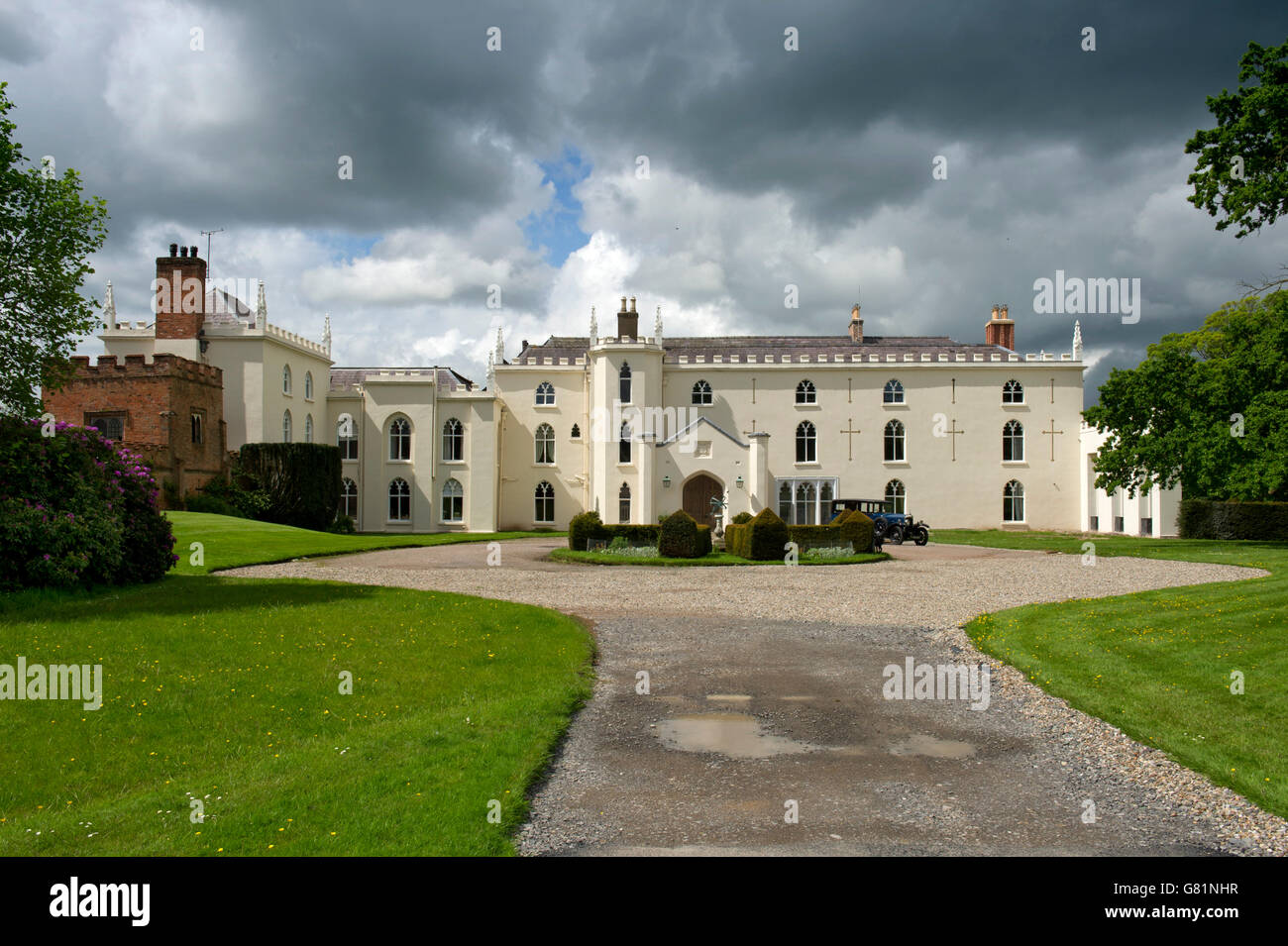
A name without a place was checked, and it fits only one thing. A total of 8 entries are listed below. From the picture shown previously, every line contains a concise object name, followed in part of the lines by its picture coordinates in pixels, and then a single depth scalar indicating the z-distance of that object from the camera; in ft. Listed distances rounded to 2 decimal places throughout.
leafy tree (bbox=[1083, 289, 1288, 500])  83.51
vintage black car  107.86
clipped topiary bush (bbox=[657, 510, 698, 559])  86.22
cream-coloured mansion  139.74
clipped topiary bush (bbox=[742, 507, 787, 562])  83.71
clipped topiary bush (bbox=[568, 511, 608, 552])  92.12
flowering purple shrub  44.50
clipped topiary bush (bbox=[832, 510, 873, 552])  88.43
